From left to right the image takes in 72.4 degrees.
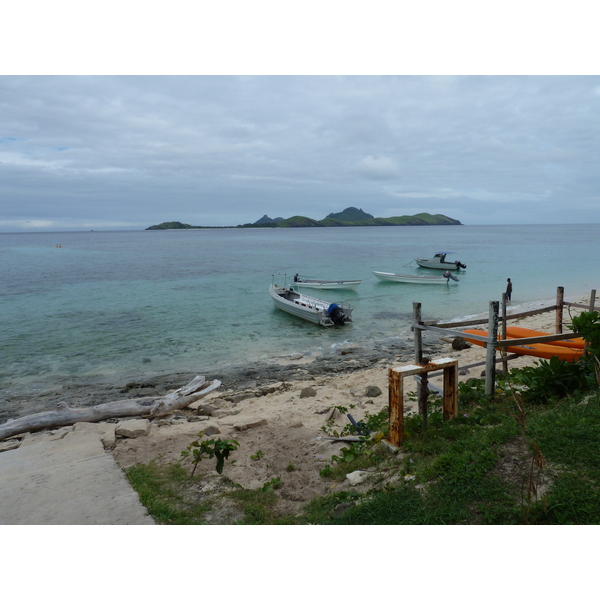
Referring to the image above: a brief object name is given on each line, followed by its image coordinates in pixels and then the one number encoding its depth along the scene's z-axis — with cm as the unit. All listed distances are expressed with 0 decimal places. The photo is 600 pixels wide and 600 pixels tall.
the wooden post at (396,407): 577
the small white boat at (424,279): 3634
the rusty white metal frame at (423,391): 580
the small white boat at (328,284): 3438
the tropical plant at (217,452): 585
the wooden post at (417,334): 751
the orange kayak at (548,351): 838
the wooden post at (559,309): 1068
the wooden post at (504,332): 924
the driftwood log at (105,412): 976
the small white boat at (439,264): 4447
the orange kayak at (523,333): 961
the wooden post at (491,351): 687
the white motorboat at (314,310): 2142
